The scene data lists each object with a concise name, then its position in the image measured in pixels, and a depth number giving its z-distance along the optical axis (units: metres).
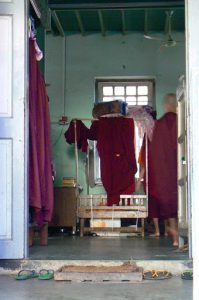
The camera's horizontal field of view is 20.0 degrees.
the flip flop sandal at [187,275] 4.11
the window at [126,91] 9.30
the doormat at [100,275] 4.06
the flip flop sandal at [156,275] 4.14
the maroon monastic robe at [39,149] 4.95
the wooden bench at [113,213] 7.67
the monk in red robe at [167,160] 6.08
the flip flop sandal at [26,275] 4.17
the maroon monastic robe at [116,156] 7.73
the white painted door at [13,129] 4.51
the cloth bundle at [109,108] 8.02
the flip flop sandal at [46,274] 4.16
